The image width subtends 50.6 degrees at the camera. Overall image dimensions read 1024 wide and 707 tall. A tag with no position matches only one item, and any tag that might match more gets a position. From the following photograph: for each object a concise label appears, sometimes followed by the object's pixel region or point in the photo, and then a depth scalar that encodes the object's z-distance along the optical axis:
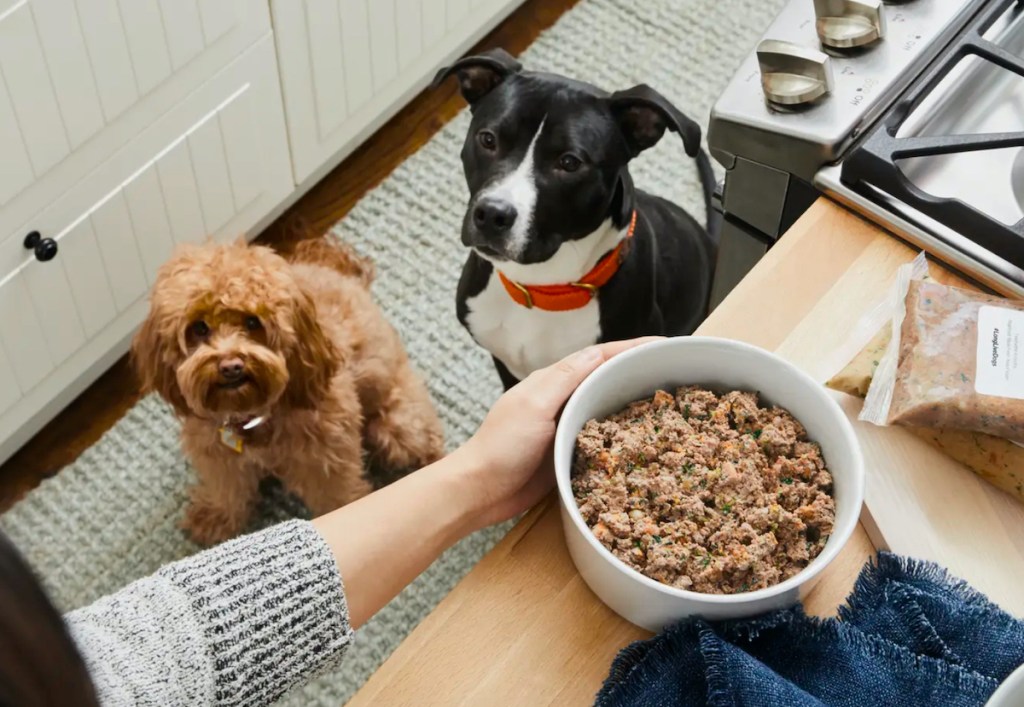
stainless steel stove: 0.84
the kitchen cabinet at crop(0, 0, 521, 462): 1.35
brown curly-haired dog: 1.37
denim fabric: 0.66
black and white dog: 1.23
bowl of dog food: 0.67
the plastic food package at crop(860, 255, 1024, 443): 0.74
